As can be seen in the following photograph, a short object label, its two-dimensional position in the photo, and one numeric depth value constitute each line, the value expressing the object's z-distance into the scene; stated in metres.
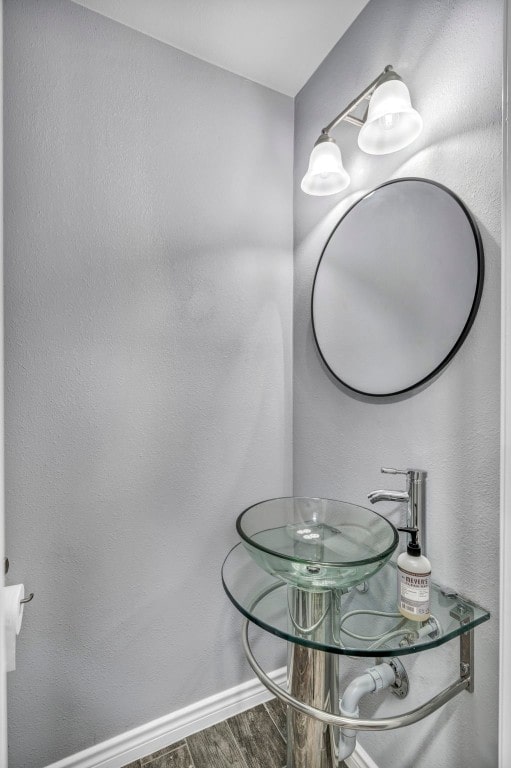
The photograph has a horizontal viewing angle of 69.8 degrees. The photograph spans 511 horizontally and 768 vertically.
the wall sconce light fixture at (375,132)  0.84
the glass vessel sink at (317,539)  0.80
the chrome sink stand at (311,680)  0.85
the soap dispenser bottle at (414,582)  0.80
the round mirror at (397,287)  0.85
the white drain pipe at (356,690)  0.87
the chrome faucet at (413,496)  0.91
